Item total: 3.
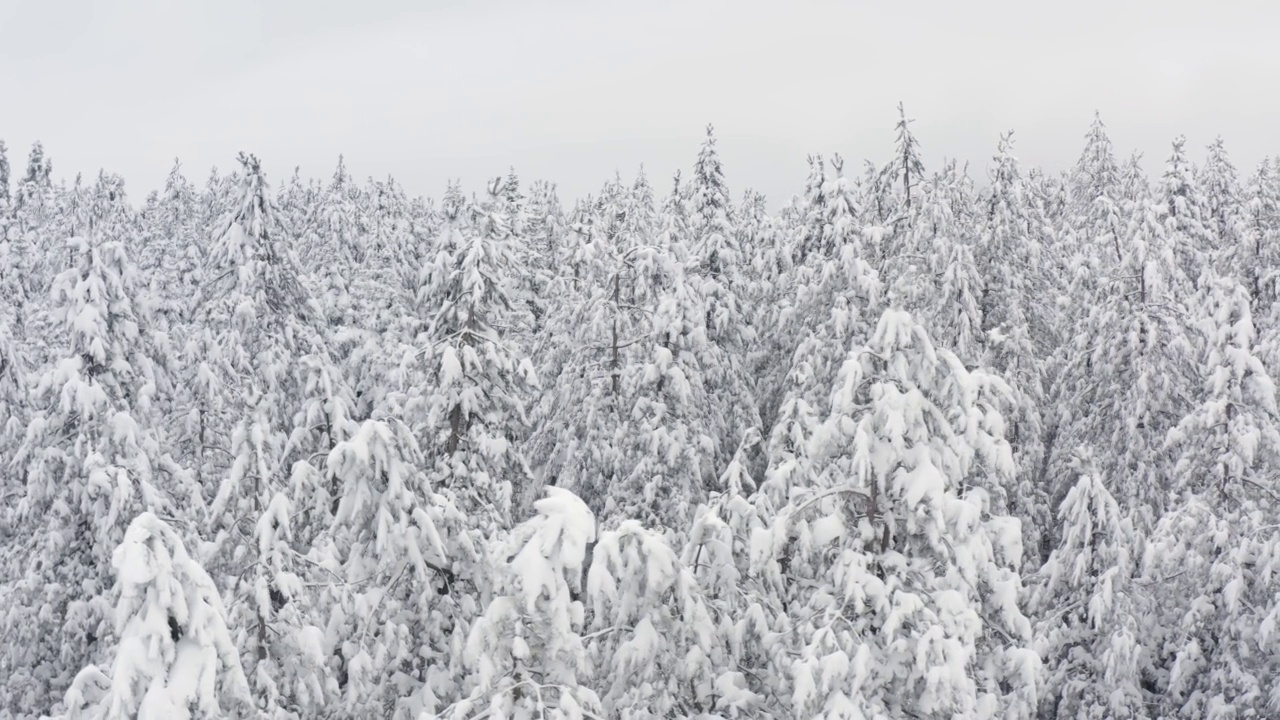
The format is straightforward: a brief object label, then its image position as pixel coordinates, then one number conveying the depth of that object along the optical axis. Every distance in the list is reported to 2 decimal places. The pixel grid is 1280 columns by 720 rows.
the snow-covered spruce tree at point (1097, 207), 29.66
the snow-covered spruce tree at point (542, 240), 36.44
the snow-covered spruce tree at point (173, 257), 33.32
